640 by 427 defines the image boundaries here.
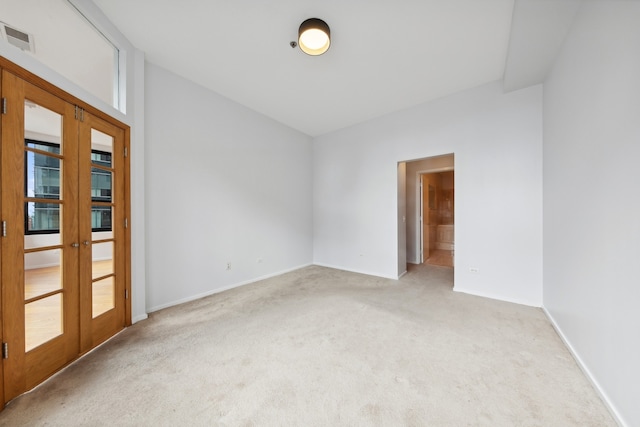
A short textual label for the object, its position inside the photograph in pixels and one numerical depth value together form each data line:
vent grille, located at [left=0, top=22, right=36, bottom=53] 1.41
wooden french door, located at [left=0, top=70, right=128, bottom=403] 1.41
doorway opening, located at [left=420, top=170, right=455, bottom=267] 5.75
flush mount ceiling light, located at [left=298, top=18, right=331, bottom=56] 2.06
